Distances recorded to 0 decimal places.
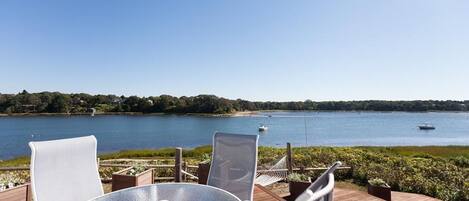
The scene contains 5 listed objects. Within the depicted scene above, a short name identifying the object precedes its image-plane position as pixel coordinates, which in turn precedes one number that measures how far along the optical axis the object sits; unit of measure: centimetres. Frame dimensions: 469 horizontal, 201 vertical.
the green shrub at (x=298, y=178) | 403
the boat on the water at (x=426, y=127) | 4019
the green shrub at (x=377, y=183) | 409
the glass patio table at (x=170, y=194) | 187
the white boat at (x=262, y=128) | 3796
